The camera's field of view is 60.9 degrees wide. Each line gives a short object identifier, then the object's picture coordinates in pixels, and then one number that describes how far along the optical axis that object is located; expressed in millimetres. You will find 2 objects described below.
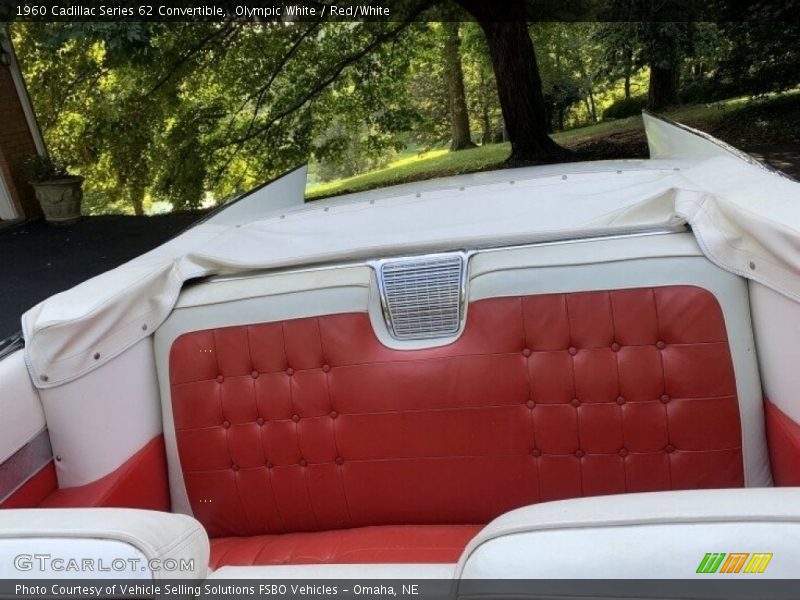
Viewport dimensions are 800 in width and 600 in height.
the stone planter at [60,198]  8422
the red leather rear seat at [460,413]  1869
